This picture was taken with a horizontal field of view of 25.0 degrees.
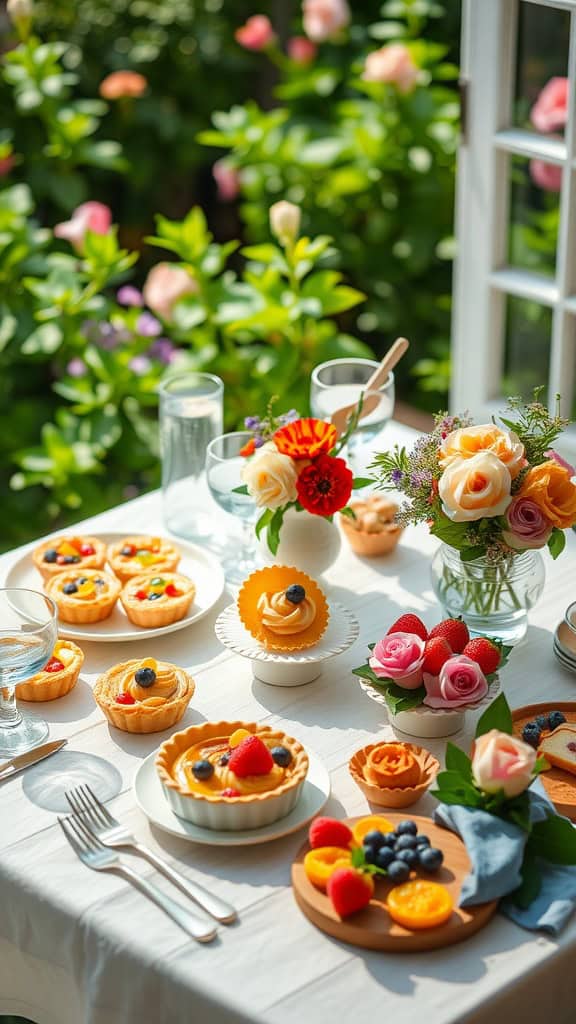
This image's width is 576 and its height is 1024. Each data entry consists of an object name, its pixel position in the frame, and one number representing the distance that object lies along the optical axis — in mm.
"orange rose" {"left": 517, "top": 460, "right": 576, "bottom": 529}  1586
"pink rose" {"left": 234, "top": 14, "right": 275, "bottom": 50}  3705
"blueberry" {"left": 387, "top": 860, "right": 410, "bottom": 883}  1334
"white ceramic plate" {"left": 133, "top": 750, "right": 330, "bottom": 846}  1416
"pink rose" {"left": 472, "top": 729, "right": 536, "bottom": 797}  1333
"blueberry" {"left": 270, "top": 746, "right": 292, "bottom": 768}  1471
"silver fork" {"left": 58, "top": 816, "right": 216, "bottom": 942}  1305
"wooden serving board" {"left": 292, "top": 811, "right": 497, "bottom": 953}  1278
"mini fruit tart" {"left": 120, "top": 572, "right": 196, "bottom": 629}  1799
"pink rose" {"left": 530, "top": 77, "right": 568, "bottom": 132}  2599
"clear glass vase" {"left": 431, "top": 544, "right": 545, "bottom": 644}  1723
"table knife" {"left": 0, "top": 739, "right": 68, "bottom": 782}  1556
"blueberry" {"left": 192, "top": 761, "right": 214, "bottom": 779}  1449
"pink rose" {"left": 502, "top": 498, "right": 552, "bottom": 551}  1585
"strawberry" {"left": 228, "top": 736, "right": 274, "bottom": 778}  1443
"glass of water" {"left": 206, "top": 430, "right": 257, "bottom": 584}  1895
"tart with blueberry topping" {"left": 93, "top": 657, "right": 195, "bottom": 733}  1599
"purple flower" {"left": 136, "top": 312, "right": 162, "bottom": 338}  3012
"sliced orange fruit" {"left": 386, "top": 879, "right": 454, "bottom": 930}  1282
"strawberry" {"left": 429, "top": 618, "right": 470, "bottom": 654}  1576
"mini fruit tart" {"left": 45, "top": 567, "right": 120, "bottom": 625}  1806
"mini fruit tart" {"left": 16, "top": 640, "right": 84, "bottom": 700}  1664
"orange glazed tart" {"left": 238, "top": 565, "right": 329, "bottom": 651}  1691
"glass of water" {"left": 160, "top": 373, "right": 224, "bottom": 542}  2082
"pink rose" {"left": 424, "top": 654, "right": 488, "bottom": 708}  1523
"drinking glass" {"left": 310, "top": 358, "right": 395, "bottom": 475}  2066
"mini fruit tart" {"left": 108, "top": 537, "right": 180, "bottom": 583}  1906
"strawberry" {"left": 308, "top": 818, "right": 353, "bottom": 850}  1375
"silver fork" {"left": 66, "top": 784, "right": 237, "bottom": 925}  1329
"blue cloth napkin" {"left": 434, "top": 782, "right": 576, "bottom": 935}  1311
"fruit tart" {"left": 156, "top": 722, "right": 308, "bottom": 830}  1416
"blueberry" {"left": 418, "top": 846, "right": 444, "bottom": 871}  1346
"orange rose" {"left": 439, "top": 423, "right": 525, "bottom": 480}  1596
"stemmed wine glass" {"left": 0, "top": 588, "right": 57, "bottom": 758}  1569
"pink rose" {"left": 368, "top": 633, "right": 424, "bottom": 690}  1537
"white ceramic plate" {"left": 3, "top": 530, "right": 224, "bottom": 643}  1783
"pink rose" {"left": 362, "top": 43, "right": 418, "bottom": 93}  3357
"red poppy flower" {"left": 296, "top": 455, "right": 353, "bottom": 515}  1721
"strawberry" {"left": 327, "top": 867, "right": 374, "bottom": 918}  1285
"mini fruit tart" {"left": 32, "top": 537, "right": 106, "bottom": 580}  1905
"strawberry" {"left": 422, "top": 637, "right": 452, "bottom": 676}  1549
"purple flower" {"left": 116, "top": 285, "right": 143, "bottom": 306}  3012
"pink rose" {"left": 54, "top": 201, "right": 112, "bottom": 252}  3080
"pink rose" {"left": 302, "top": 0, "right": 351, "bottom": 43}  3633
